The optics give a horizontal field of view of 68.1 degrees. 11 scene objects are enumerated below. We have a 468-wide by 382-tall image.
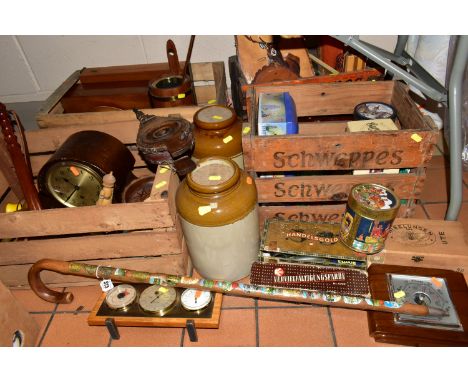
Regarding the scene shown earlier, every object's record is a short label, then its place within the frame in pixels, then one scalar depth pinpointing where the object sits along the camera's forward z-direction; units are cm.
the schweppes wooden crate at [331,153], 161
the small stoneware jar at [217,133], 187
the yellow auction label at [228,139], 189
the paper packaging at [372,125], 168
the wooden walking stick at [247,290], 145
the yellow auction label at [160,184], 157
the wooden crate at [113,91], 207
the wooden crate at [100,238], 154
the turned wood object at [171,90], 205
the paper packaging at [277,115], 170
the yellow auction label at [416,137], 157
